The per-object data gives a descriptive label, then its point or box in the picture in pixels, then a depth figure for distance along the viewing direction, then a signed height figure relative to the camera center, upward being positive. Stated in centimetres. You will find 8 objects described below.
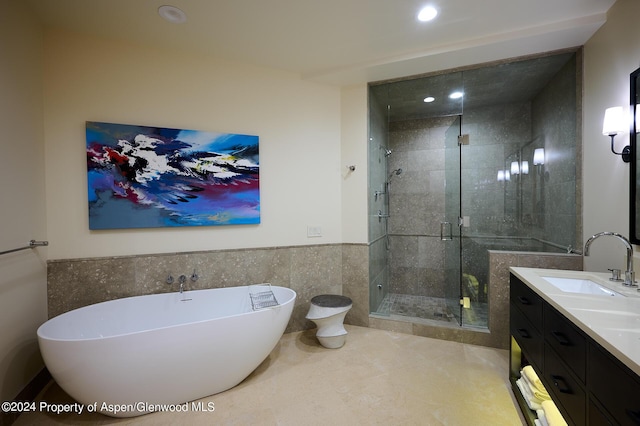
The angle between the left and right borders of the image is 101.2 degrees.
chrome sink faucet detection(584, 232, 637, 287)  150 -35
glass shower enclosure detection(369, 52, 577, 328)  267 +33
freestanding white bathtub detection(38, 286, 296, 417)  152 -91
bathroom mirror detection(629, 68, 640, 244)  165 +26
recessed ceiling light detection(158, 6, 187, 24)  191 +147
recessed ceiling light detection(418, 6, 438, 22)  192 +145
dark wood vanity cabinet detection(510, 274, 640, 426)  85 -68
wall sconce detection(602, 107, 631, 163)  173 +54
